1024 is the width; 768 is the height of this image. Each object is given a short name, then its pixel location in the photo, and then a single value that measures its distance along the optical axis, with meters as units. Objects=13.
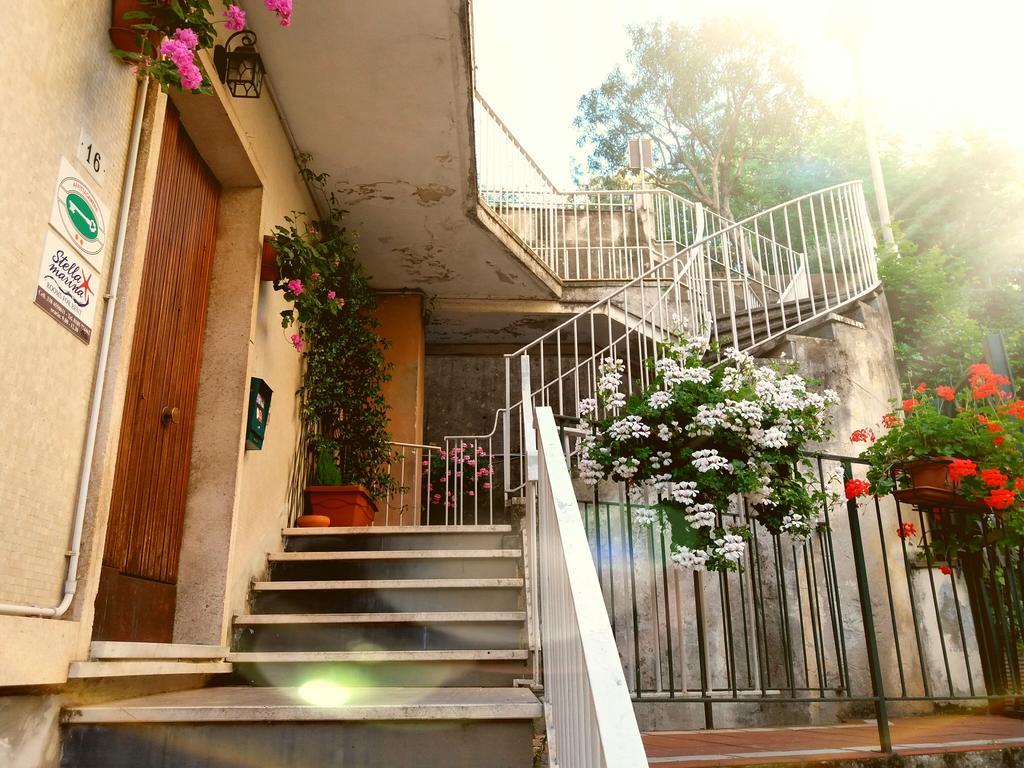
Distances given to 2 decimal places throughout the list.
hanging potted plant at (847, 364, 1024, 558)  4.06
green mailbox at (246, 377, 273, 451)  3.65
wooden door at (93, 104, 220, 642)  2.73
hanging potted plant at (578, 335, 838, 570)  3.96
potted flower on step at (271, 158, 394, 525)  4.06
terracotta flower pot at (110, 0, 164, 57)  2.25
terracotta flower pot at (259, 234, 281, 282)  3.94
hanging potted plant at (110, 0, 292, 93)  2.23
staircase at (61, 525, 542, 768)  2.03
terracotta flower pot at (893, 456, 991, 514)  4.09
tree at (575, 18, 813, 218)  15.75
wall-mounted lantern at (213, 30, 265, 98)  3.45
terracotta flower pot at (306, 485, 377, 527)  4.98
